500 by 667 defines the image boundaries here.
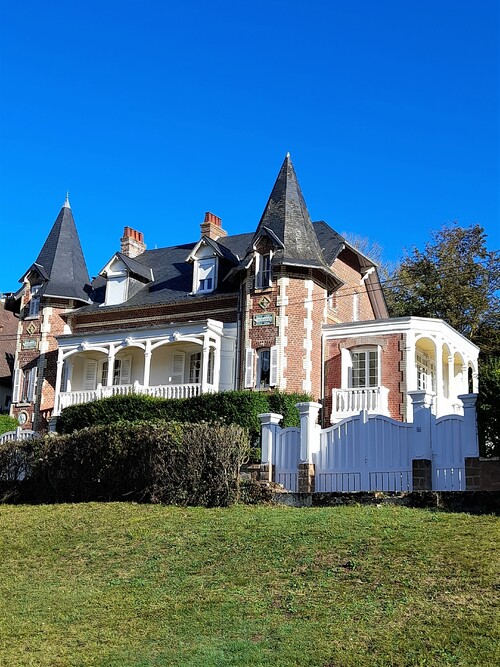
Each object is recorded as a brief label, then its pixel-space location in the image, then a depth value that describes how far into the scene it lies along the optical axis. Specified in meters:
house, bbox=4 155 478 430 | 28.84
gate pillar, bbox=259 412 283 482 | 17.89
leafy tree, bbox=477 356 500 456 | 15.38
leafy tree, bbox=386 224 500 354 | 38.12
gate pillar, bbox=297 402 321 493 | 17.27
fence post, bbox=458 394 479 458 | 15.32
